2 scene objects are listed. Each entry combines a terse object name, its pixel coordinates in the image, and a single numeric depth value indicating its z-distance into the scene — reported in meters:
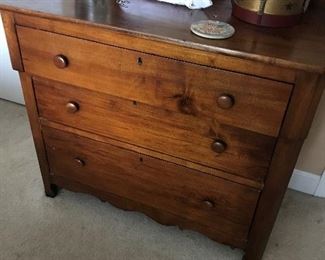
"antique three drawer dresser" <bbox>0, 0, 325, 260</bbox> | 0.86
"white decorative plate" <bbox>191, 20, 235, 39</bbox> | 0.87
